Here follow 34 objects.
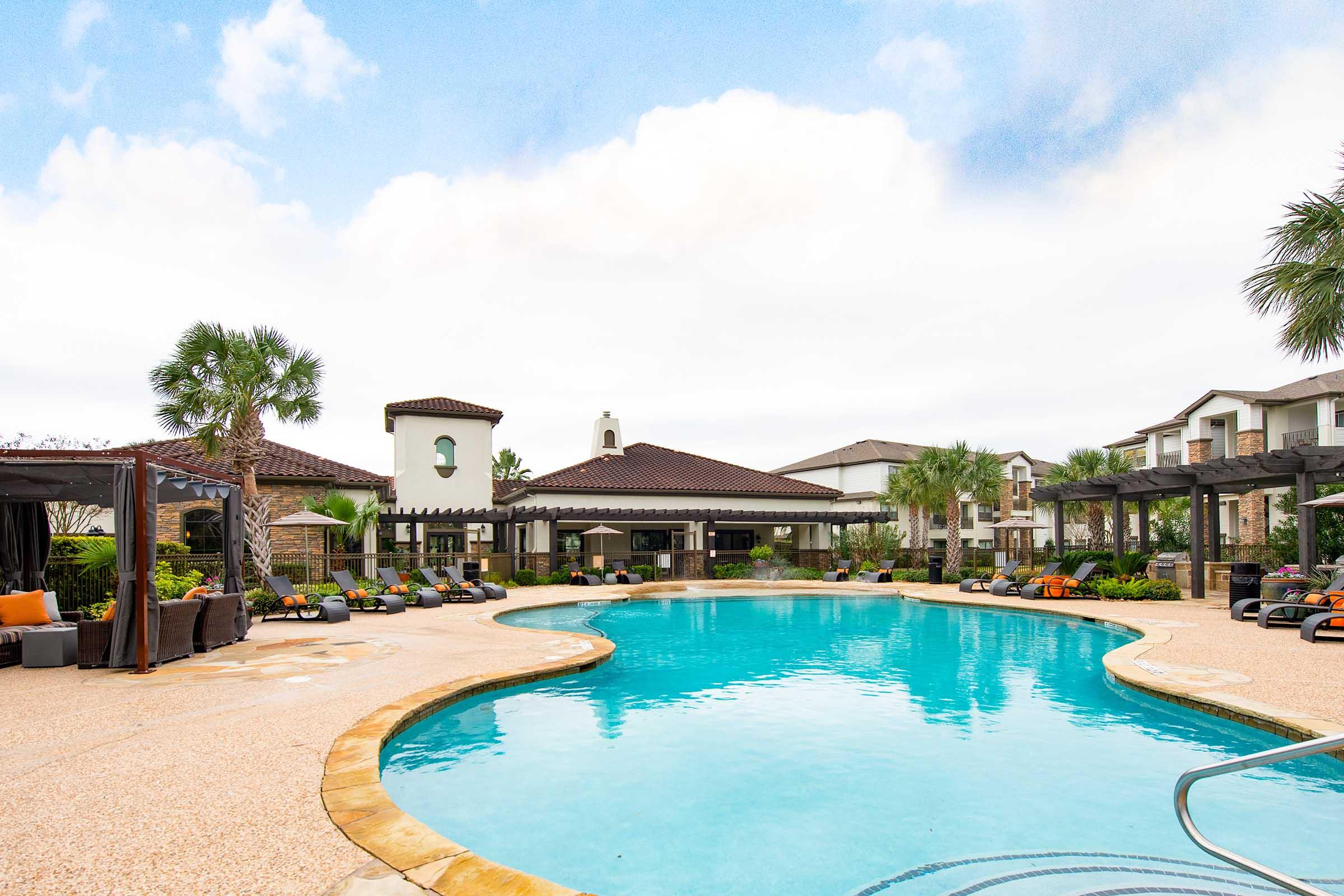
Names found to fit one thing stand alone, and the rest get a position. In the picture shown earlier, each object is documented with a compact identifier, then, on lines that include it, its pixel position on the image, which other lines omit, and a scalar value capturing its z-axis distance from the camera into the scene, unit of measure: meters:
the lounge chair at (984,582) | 22.23
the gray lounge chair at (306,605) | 14.87
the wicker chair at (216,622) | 10.45
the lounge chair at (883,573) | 25.70
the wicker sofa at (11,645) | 9.26
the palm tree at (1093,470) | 35.44
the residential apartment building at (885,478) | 45.72
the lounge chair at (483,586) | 20.38
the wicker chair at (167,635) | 8.98
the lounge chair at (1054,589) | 19.30
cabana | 8.84
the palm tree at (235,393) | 18.84
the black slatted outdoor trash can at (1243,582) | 15.55
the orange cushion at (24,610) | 10.09
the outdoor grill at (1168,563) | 21.06
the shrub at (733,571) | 28.06
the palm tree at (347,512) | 21.91
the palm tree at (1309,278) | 9.96
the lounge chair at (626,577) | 25.72
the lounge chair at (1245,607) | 14.10
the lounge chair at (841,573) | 26.73
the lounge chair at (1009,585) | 20.19
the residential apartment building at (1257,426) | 32.00
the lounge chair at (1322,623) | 11.18
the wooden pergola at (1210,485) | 16.09
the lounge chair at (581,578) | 25.34
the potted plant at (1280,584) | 15.26
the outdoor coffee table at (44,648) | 9.14
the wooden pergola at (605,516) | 25.92
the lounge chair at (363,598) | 17.03
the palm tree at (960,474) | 28.28
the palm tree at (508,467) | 64.38
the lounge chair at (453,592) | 19.89
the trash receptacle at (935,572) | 26.00
